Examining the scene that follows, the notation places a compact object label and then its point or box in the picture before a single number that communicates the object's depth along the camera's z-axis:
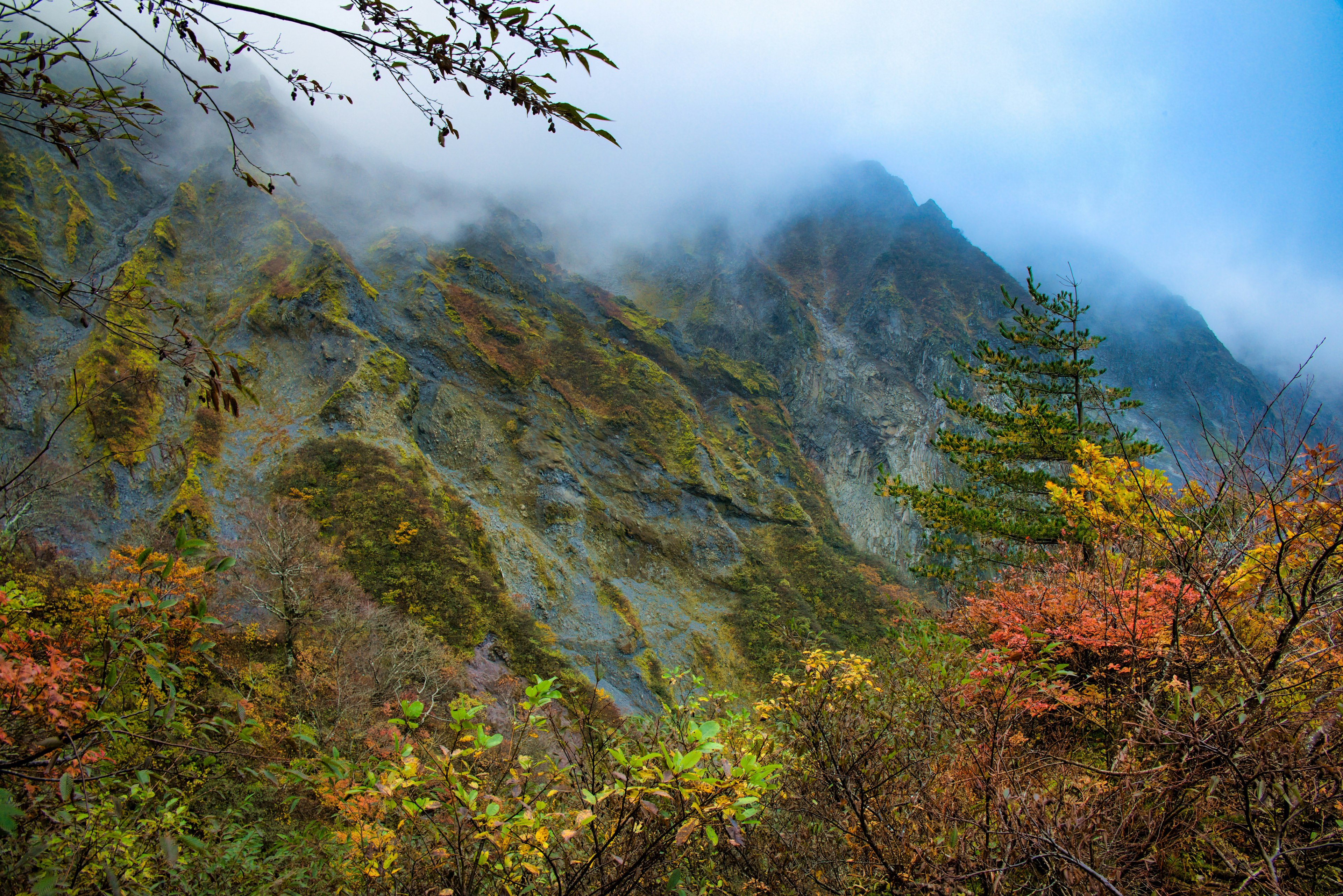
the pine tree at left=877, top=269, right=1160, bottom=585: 13.05
